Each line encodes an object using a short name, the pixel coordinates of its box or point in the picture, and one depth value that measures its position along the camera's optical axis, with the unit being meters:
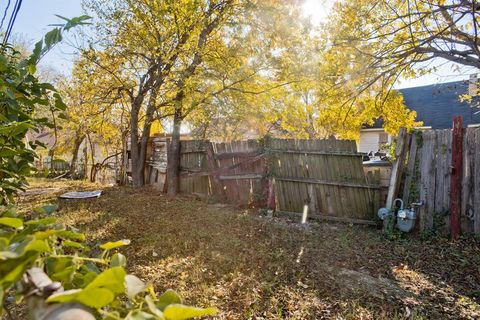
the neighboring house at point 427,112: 15.96
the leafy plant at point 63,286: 0.34
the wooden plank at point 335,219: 5.73
